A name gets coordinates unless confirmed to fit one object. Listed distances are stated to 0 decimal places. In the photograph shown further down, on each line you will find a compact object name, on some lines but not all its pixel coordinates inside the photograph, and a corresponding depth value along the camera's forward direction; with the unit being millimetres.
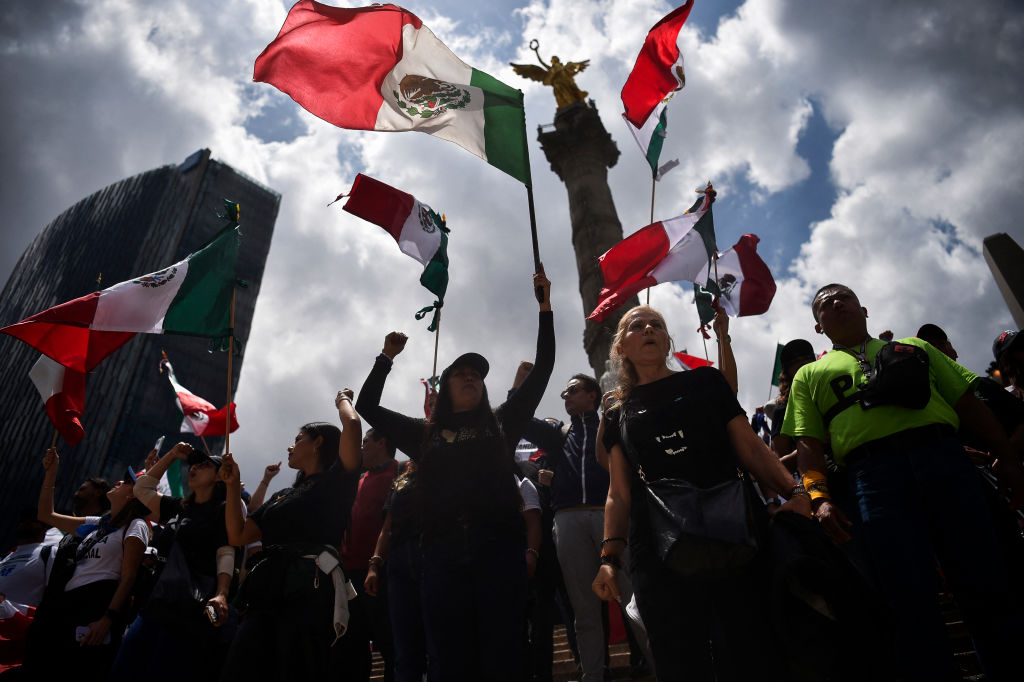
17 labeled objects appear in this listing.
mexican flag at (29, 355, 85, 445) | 5217
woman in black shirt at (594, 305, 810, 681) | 1970
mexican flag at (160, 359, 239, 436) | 7098
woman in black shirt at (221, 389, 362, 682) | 2844
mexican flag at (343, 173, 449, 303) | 4602
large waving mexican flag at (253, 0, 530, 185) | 4391
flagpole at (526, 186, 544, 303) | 3328
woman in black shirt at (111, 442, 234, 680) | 3176
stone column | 14062
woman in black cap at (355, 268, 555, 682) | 2488
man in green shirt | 2246
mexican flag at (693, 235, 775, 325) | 6203
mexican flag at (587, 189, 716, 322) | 5395
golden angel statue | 17578
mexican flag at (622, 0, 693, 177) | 5879
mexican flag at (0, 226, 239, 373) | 4574
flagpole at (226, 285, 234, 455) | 3699
